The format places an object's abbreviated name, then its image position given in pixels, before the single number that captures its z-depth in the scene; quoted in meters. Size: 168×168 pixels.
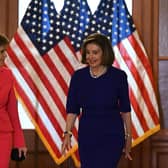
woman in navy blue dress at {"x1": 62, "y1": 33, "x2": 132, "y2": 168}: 7.47
